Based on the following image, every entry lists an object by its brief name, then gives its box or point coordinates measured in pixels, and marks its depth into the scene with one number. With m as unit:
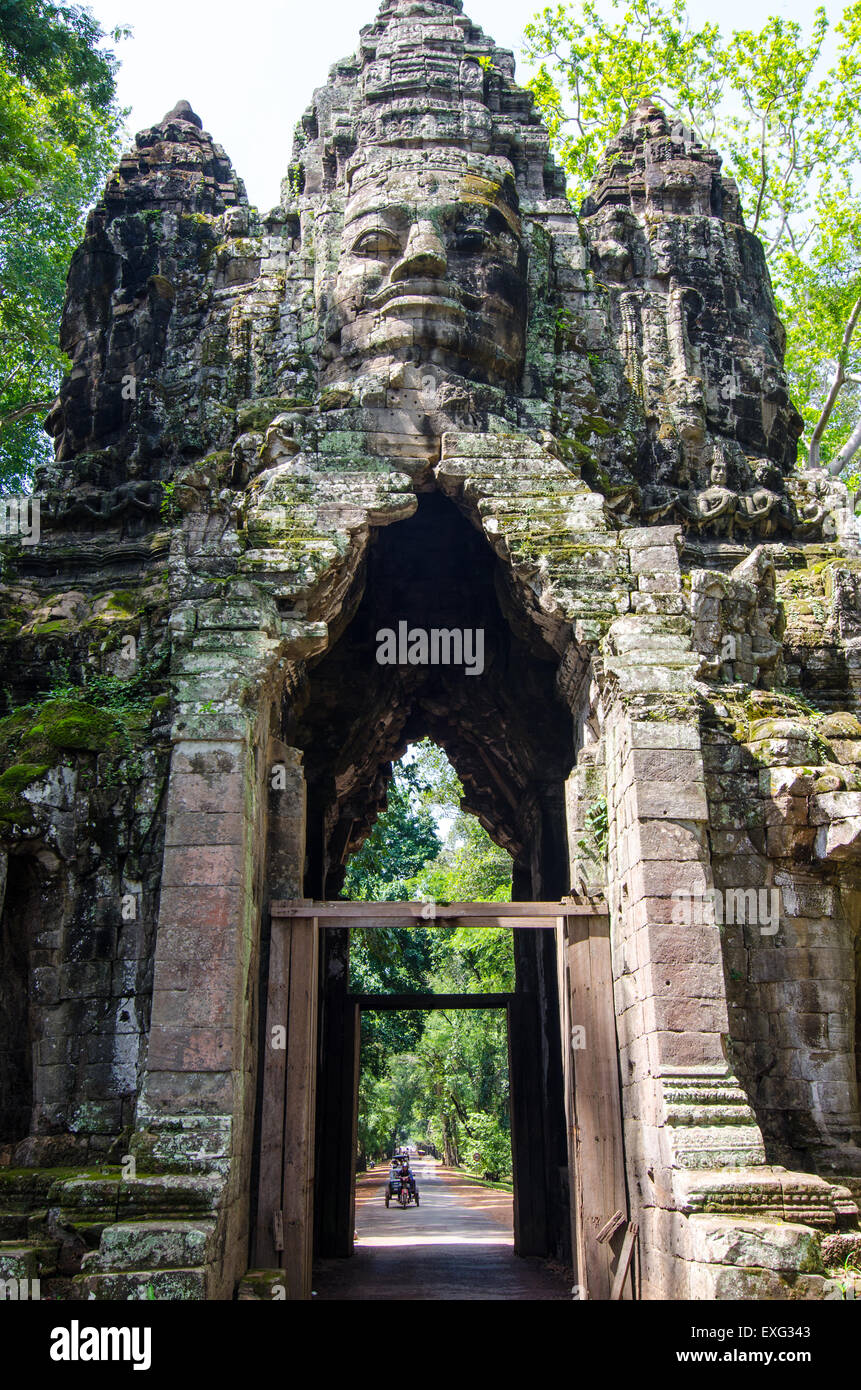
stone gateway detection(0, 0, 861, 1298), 8.51
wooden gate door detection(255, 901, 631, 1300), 9.09
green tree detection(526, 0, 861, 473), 25.92
